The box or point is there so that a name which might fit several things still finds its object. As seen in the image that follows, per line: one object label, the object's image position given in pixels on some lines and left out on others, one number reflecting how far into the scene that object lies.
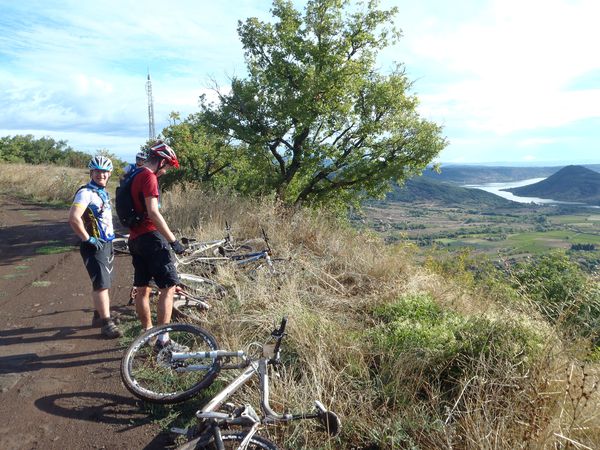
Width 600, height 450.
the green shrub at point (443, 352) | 3.65
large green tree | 15.23
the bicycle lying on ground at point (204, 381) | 2.67
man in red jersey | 4.05
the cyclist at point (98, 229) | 4.73
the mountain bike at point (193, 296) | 5.48
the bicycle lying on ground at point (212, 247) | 6.87
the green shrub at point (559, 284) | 3.80
